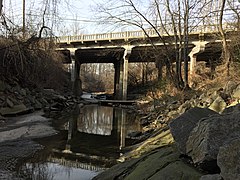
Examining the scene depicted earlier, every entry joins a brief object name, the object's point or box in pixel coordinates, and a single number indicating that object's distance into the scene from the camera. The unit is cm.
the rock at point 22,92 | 1311
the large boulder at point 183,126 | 312
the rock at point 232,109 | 317
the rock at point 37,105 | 1330
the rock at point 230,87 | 651
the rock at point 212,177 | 205
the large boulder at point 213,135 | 239
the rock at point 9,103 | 1110
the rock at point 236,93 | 600
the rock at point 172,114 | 859
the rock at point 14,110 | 1052
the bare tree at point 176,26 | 1221
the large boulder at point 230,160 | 186
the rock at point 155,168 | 268
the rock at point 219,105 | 583
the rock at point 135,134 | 834
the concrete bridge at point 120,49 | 1917
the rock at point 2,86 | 1176
